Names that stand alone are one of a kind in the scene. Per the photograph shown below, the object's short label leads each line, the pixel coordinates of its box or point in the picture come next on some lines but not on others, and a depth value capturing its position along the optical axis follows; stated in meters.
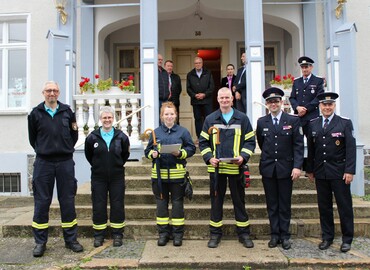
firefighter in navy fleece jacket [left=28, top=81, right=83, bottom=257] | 4.06
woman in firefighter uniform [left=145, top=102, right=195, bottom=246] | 4.25
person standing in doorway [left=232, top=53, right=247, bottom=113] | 7.03
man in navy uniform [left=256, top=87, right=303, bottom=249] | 4.15
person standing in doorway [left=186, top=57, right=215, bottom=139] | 7.12
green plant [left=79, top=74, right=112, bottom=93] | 6.77
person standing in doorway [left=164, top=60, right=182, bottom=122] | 7.17
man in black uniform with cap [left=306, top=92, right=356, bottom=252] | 4.03
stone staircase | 4.59
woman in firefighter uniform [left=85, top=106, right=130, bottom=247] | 4.27
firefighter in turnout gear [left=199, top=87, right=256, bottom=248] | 4.20
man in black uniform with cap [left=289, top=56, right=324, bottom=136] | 5.28
